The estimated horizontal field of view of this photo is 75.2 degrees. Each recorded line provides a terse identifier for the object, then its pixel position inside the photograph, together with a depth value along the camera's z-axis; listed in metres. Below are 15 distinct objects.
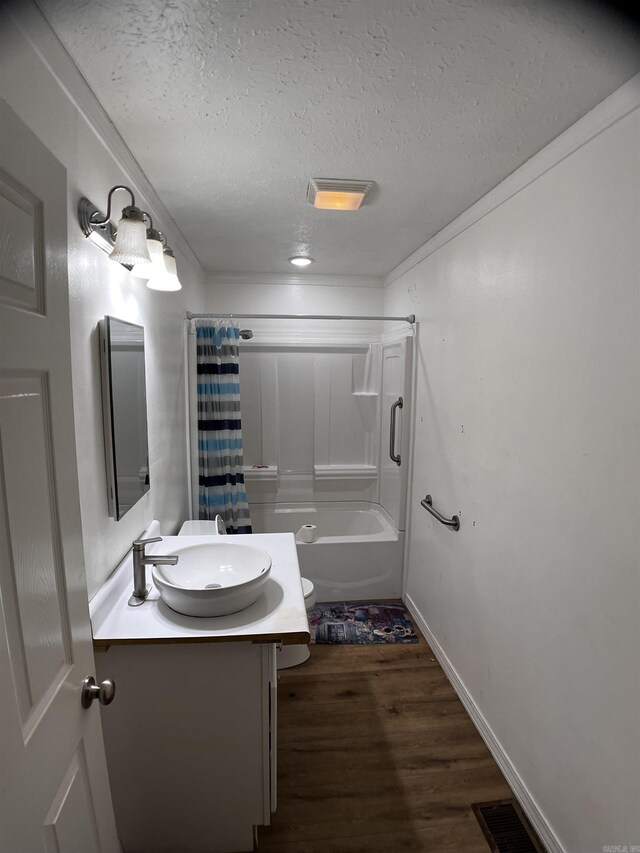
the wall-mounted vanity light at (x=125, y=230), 1.19
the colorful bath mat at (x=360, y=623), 2.50
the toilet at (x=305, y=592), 2.25
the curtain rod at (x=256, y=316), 2.56
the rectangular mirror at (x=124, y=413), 1.35
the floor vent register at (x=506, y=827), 1.39
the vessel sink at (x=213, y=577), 1.28
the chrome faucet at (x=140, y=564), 1.38
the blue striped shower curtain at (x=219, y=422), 2.67
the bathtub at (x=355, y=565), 2.84
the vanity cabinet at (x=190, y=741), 1.28
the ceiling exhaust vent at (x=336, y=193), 1.69
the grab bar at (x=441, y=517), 2.06
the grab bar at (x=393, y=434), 2.86
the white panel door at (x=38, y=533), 0.64
